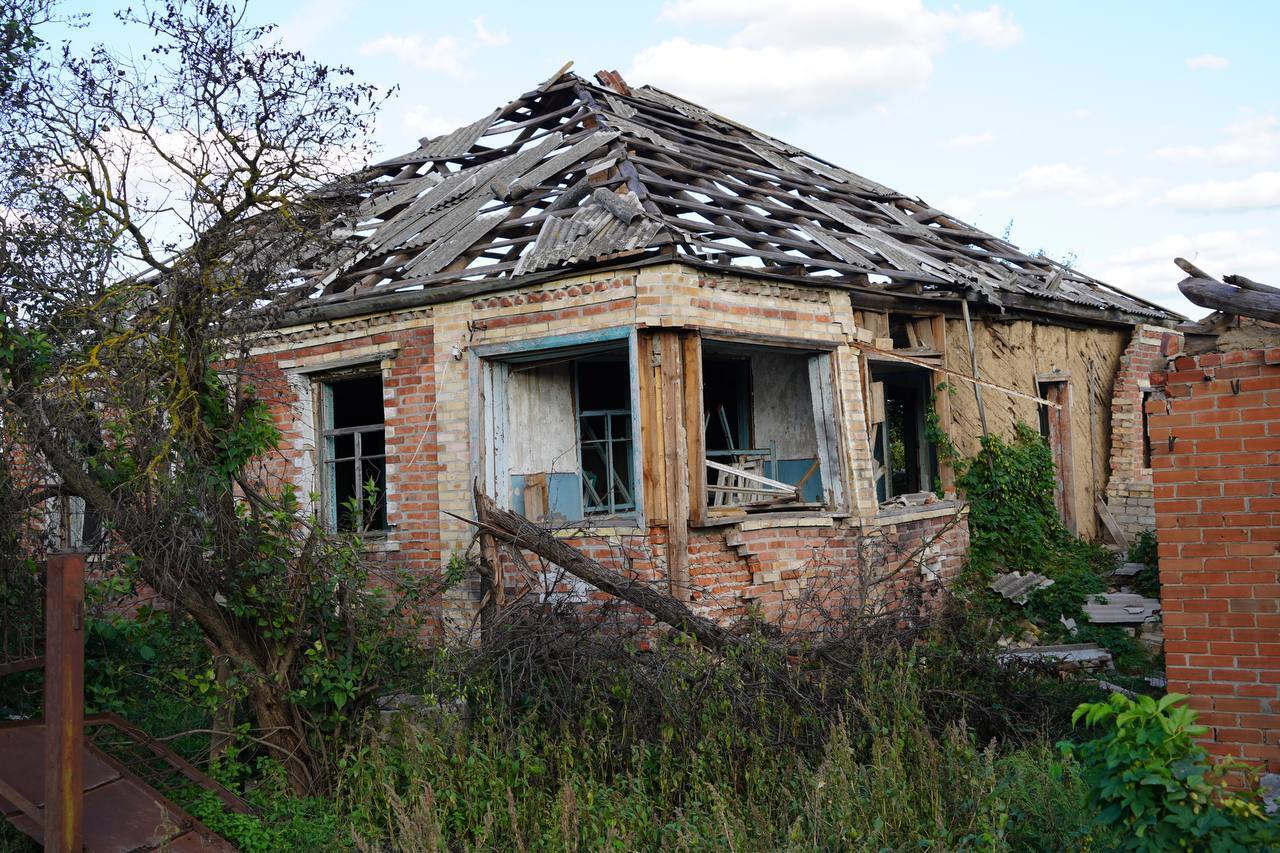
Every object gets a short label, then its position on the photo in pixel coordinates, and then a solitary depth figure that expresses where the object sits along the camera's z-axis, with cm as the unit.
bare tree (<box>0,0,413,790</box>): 552
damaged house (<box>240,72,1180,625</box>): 866
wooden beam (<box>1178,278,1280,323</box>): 509
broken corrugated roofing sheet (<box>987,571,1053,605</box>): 1113
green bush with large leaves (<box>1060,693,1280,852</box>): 372
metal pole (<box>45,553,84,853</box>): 446
